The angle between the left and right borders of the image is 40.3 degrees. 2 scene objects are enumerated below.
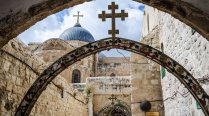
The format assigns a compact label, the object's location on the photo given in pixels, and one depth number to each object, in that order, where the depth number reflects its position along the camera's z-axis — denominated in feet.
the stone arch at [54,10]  8.52
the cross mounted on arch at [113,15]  12.75
